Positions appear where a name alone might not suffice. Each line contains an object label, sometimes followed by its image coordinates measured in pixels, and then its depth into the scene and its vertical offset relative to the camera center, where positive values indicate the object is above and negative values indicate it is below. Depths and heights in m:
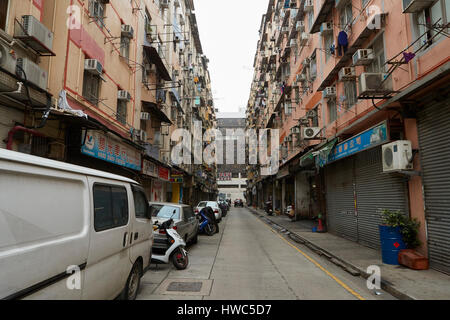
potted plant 8.01 -0.95
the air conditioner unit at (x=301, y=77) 20.08 +8.28
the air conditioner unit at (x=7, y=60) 6.07 +2.84
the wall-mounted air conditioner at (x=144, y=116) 16.53 +4.53
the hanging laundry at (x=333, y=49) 13.96 +7.06
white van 2.38 -0.36
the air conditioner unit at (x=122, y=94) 13.62 +4.72
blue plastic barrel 8.01 -1.19
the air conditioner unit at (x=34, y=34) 6.97 +3.90
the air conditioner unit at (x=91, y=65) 10.44 +4.63
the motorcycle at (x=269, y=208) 31.77 -1.02
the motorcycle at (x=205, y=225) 15.12 -1.36
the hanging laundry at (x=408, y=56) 8.02 +3.89
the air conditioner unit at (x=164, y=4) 20.87 +13.70
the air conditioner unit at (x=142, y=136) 15.16 +3.18
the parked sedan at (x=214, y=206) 22.08 -0.64
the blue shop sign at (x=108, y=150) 9.48 +1.76
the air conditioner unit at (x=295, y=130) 19.91 +4.63
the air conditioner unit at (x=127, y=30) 13.77 +7.75
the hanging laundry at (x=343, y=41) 12.58 +6.72
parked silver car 9.23 -0.57
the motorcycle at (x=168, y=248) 7.49 -1.28
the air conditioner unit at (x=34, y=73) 6.72 +2.94
